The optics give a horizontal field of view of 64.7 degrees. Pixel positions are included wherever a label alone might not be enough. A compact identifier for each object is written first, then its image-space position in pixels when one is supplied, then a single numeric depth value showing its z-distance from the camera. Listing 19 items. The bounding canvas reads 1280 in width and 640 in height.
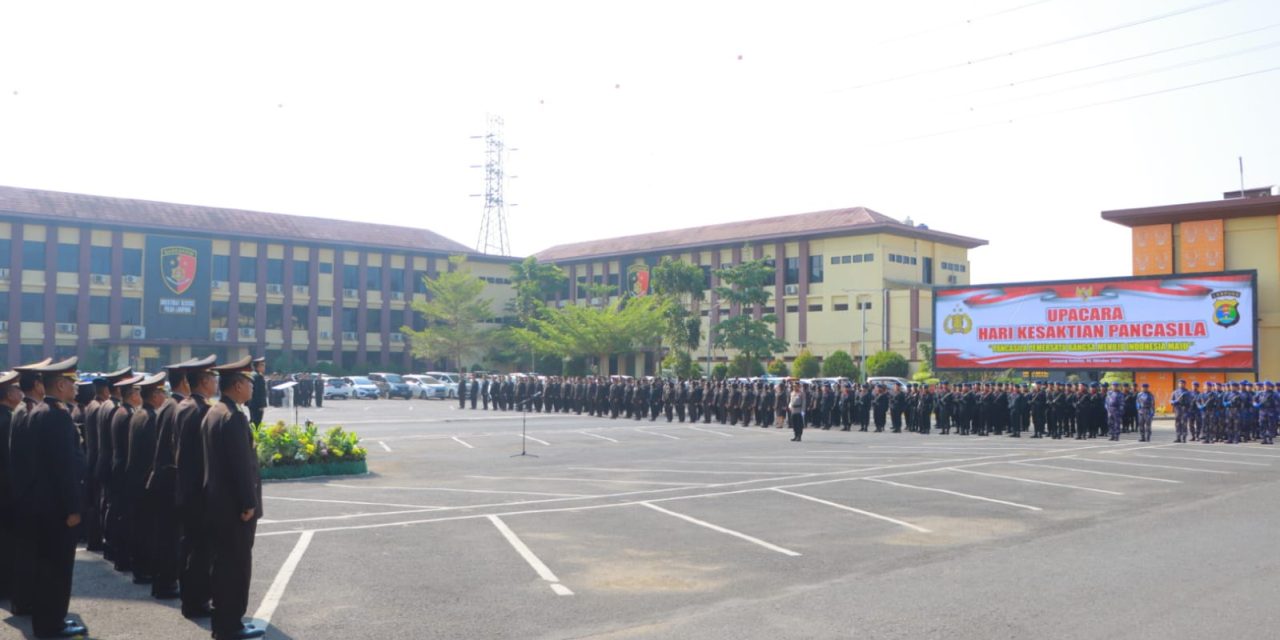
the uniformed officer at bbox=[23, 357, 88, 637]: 6.89
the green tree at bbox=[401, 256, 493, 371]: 69.56
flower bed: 15.75
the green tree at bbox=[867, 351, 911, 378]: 52.72
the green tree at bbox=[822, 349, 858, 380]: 54.34
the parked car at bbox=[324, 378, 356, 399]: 55.97
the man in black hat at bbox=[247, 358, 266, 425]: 16.47
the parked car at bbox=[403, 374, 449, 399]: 56.84
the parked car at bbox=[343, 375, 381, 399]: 56.53
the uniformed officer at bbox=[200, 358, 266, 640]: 6.64
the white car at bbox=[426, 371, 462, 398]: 57.50
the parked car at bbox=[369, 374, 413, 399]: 57.84
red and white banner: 32.69
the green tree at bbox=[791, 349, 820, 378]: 56.41
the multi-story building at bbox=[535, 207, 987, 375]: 60.22
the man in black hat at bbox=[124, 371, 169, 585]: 8.39
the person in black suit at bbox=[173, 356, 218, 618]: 7.20
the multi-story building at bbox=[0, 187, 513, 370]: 59.28
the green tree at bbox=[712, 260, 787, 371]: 58.03
